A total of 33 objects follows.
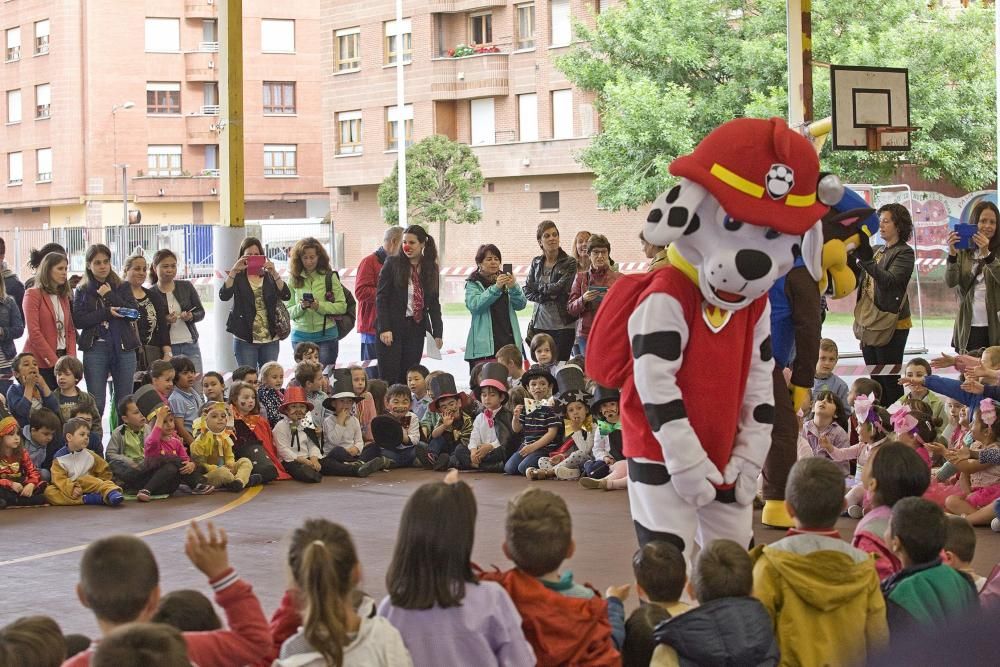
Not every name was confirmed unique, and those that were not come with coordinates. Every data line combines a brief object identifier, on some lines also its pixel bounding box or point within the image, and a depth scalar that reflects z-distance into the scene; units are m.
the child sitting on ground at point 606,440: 9.43
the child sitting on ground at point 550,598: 3.96
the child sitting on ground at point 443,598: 3.68
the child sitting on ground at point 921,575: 4.17
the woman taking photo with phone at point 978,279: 9.75
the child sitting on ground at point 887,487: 4.74
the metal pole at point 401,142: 38.03
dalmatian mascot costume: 4.74
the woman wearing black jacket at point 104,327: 10.32
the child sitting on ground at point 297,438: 9.98
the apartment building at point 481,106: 40.91
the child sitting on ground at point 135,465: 9.12
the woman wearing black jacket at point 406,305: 11.55
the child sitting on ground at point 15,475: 8.73
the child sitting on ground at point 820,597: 4.13
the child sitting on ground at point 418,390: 10.84
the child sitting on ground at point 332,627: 3.43
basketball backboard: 13.60
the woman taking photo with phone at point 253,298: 11.12
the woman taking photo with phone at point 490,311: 11.55
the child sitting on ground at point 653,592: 4.17
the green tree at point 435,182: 40.16
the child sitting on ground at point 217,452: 9.47
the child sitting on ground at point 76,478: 8.90
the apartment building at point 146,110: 50.66
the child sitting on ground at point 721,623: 3.88
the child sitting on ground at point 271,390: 10.29
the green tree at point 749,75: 28.36
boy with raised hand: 3.47
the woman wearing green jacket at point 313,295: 11.49
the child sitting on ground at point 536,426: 10.00
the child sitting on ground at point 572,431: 9.76
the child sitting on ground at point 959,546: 4.64
